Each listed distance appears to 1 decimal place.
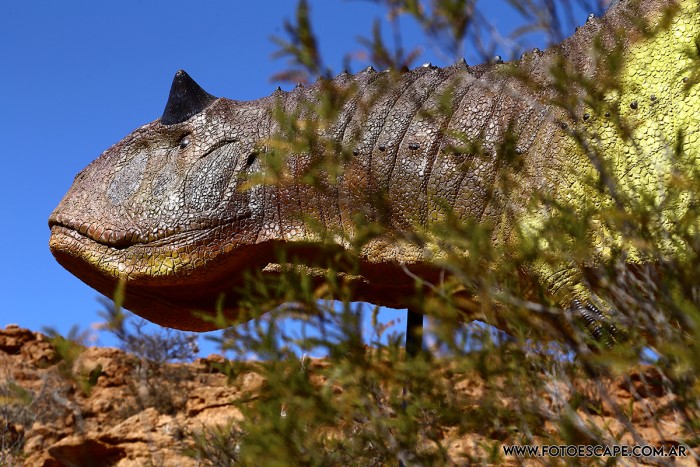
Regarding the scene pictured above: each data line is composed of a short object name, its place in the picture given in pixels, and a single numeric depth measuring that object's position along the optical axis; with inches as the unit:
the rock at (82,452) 378.3
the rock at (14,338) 554.6
